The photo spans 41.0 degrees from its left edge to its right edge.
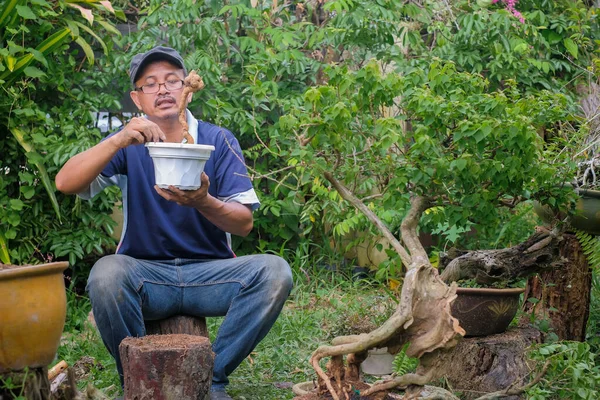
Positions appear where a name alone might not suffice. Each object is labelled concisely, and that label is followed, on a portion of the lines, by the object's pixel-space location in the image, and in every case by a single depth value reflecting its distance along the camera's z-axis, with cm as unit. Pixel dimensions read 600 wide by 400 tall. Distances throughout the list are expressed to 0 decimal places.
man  332
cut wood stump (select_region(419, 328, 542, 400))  392
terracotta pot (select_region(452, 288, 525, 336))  402
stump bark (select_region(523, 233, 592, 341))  449
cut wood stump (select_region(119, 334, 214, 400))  302
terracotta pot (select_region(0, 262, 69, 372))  275
